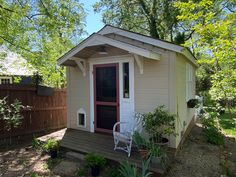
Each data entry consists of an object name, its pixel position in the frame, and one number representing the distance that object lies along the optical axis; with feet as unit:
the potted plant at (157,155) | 12.81
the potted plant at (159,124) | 14.73
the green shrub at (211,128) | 19.82
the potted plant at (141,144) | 13.23
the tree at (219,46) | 11.68
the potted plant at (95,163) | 13.00
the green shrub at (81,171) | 13.48
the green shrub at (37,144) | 18.32
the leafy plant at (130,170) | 10.81
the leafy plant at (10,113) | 19.34
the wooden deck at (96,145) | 13.87
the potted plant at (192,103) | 22.41
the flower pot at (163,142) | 14.43
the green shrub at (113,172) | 12.75
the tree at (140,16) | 45.47
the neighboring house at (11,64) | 31.27
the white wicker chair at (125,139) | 14.60
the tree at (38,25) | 27.32
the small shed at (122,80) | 15.97
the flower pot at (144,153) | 13.17
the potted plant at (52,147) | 16.07
